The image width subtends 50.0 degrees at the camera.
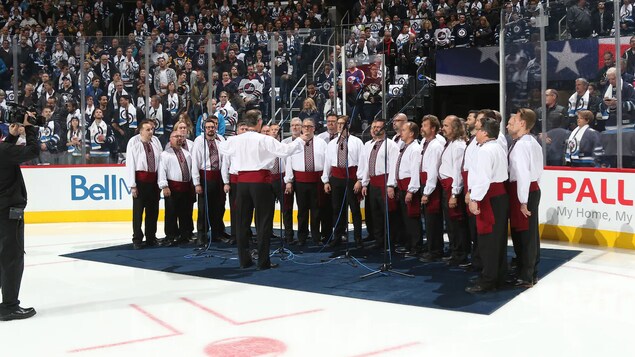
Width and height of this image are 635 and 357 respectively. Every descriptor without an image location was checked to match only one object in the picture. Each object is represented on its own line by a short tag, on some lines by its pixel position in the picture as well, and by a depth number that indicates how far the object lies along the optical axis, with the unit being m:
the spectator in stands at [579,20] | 9.34
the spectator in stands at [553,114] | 9.57
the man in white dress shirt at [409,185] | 8.18
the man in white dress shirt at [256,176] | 7.50
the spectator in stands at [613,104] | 8.86
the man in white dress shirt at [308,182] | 9.39
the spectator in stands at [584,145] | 9.21
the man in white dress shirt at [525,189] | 6.36
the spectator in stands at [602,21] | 9.07
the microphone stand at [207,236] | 8.93
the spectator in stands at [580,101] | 9.20
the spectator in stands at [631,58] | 8.84
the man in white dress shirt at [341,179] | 9.19
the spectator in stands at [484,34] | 13.88
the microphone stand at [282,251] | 8.60
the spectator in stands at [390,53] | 13.98
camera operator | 5.57
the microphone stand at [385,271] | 7.21
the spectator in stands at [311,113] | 11.64
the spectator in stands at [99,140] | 12.26
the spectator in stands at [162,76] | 12.19
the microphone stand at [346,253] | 7.97
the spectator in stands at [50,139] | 12.15
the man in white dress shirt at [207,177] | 9.49
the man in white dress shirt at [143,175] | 9.41
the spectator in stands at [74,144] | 12.24
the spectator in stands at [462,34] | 14.15
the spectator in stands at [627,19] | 8.84
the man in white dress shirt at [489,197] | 6.06
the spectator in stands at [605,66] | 9.04
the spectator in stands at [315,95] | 11.73
